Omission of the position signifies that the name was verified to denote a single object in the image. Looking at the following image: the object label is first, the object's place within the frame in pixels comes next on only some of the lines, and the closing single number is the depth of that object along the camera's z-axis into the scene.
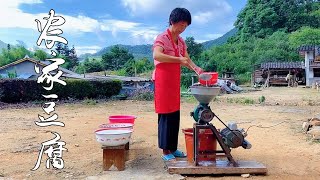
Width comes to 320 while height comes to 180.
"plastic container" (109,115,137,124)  3.37
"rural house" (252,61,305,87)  23.39
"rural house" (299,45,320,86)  21.80
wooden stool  2.62
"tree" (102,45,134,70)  31.89
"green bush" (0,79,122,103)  10.22
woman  2.70
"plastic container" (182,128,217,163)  2.67
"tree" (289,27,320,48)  29.24
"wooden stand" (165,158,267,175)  2.55
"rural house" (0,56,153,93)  18.71
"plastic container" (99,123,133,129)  2.99
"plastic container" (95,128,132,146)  2.54
